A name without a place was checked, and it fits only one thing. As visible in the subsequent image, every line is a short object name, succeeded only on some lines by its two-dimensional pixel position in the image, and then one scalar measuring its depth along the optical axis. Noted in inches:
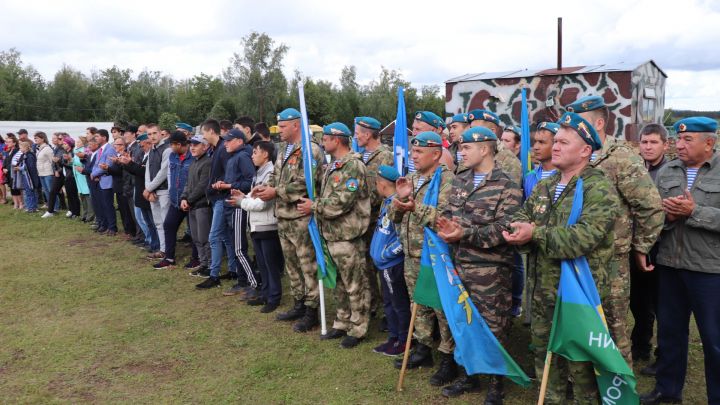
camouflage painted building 405.7
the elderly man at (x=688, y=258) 144.8
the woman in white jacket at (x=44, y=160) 523.2
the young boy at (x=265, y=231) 249.4
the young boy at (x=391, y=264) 195.6
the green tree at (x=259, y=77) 1926.7
